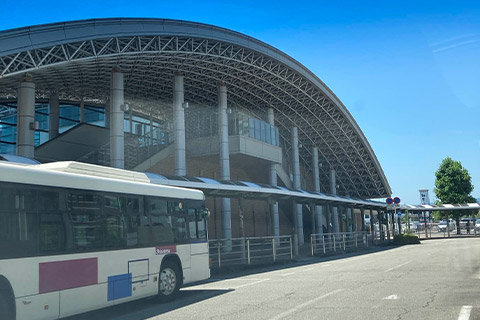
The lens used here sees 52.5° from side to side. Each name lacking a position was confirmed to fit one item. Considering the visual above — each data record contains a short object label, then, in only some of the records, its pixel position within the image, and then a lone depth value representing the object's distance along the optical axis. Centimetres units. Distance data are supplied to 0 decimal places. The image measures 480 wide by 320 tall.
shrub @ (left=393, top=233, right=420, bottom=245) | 4031
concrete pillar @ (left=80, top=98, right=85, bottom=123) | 3903
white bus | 778
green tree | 6050
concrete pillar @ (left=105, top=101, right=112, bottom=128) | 4000
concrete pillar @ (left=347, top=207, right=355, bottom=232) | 5897
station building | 2478
